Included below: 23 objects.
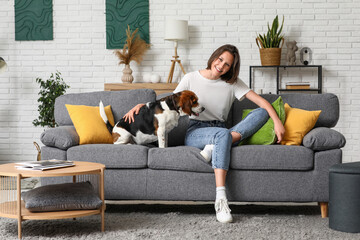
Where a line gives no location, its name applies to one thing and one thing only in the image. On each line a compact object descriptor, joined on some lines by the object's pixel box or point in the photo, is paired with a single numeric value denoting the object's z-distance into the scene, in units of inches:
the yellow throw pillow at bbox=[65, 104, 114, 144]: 137.8
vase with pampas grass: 231.1
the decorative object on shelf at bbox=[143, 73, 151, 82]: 233.5
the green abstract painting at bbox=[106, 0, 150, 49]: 236.8
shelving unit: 226.7
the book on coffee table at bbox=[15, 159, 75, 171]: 102.9
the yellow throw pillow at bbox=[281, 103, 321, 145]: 129.7
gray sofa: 122.5
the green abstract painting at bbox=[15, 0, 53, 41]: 238.8
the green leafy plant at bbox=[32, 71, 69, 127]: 219.6
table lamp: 224.7
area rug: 103.9
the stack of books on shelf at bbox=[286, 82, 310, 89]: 227.8
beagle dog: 132.7
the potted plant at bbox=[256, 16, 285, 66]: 224.2
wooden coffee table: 99.2
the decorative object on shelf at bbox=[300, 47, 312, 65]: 232.8
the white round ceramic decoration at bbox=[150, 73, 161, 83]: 230.8
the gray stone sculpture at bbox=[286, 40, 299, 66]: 229.9
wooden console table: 226.8
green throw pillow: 129.3
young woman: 124.8
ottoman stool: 105.3
